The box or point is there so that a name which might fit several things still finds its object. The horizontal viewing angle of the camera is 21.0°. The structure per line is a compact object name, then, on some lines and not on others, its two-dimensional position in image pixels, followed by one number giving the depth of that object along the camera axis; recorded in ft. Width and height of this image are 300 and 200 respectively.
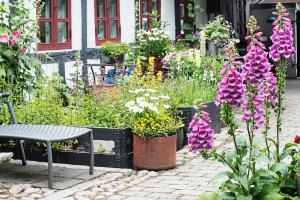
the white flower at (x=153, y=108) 26.39
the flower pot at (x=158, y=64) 46.02
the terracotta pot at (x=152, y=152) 26.41
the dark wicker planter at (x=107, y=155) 26.32
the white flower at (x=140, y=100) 26.55
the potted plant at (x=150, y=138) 26.38
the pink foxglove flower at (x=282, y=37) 17.40
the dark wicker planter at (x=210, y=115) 30.93
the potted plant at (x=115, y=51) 44.17
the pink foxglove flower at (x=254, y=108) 16.94
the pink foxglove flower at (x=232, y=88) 16.13
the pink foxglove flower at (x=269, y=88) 17.61
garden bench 23.23
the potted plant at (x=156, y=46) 46.32
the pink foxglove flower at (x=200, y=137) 15.97
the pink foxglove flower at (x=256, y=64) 16.63
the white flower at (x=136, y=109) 26.24
